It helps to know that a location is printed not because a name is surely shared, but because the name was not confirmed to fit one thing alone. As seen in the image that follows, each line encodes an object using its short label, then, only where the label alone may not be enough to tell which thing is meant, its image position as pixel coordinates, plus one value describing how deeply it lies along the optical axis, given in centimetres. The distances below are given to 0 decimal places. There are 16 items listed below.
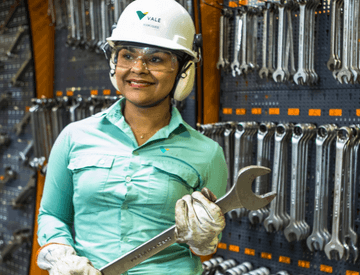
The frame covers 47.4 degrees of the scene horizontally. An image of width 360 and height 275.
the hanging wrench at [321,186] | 237
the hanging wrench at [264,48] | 262
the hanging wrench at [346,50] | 221
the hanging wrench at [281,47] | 253
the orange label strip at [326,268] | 248
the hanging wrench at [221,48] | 283
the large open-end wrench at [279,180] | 253
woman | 136
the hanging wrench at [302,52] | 243
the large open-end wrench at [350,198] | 228
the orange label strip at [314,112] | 252
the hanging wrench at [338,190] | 225
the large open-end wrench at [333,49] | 232
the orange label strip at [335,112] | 244
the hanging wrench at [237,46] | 272
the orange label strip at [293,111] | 262
